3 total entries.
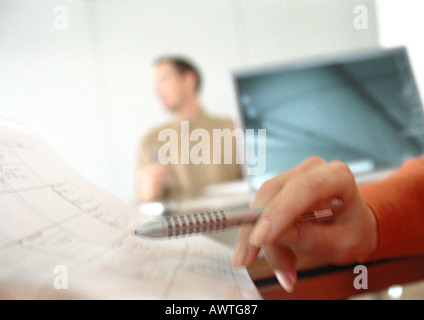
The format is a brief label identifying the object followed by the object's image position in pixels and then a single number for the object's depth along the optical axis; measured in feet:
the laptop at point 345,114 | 2.14
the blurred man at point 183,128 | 4.54
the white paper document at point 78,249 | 0.50
